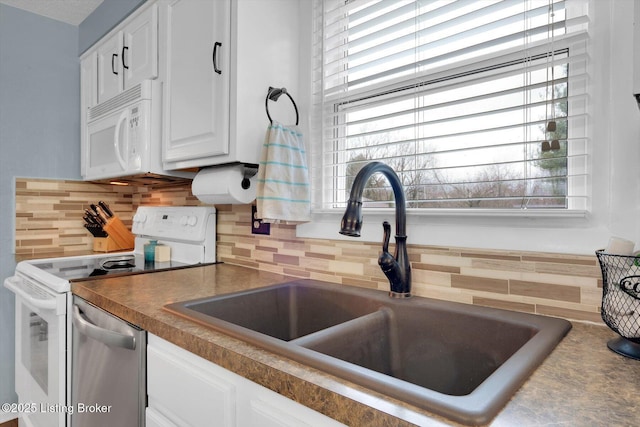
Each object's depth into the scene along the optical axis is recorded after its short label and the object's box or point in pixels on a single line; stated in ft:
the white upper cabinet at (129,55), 5.98
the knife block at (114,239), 8.10
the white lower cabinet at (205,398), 2.23
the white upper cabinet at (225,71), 4.59
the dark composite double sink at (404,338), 1.93
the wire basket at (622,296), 2.27
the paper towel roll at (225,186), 4.97
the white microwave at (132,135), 5.98
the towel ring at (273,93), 4.77
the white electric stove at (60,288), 4.81
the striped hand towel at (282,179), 4.49
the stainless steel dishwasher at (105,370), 3.48
